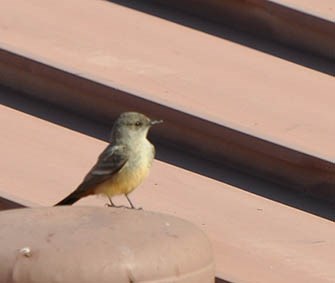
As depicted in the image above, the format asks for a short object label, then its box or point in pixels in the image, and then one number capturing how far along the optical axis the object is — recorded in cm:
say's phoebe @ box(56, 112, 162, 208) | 1182
